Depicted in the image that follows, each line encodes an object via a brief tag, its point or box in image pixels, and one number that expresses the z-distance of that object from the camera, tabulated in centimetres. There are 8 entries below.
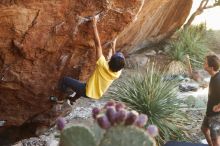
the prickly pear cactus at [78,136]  408
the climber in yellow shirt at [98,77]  696
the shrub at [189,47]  1611
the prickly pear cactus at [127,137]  379
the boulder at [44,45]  690
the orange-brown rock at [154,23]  1187
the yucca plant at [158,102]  1018
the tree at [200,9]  1797
